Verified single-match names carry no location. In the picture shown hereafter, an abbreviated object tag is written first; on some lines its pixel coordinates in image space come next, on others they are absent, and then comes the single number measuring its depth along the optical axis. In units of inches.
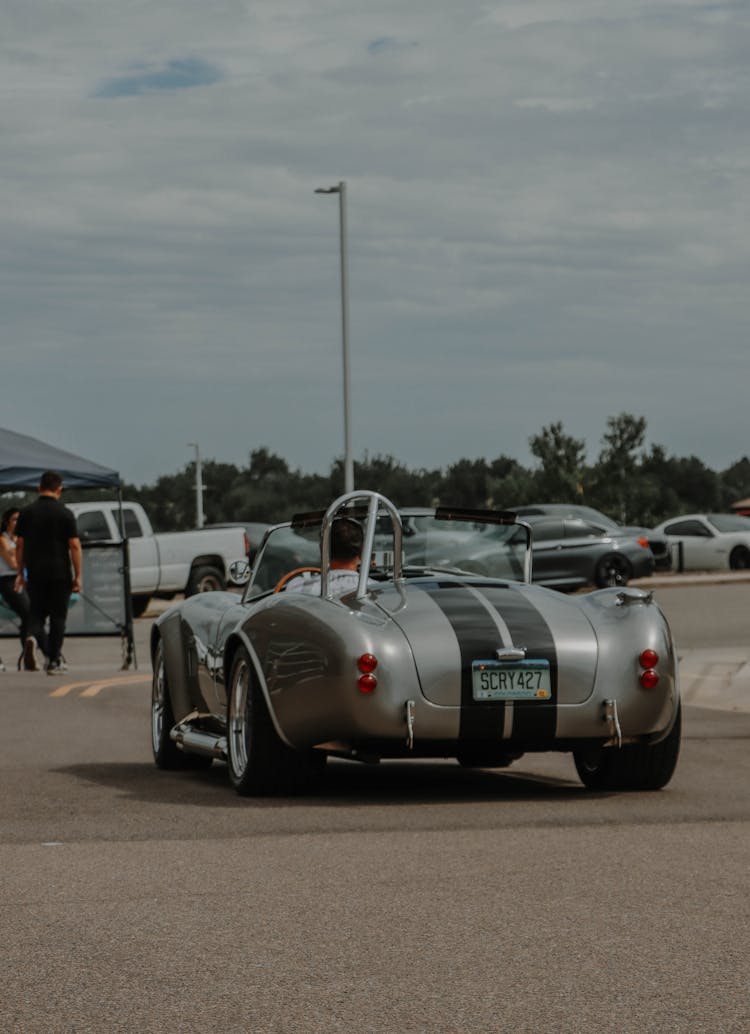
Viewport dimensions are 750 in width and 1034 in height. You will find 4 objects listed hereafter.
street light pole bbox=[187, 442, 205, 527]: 3366.1
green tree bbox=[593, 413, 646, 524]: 4024.4
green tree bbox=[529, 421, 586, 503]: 4126.5
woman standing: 796.7
